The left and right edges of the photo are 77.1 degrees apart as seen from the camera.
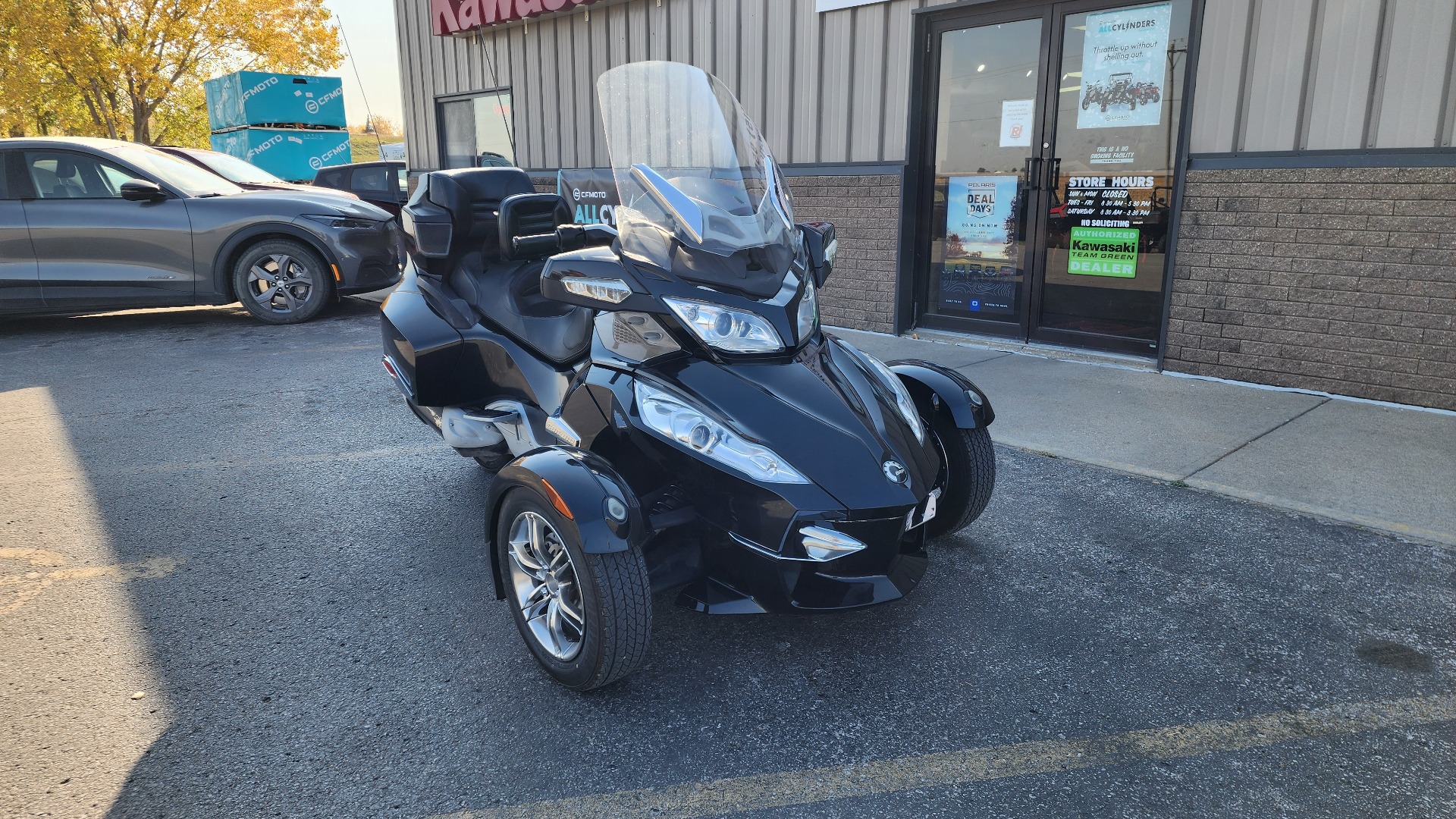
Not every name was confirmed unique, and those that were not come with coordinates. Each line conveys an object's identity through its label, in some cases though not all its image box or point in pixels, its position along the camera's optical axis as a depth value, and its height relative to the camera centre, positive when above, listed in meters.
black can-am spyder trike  2.49 -0.66
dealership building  5.34 +0.27
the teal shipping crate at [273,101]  19.53 +2.18
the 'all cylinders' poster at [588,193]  9.09 +0.11
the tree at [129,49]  19.48 +3.42
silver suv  7.88 -0.32
